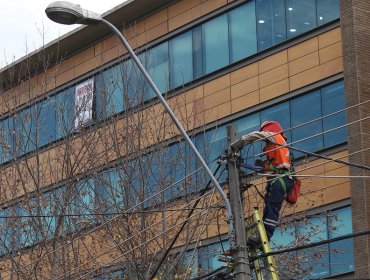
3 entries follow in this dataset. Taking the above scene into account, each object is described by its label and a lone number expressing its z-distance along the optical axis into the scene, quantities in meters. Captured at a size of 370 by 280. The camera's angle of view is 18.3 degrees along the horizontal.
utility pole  15.27
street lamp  17.09
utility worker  16.25
